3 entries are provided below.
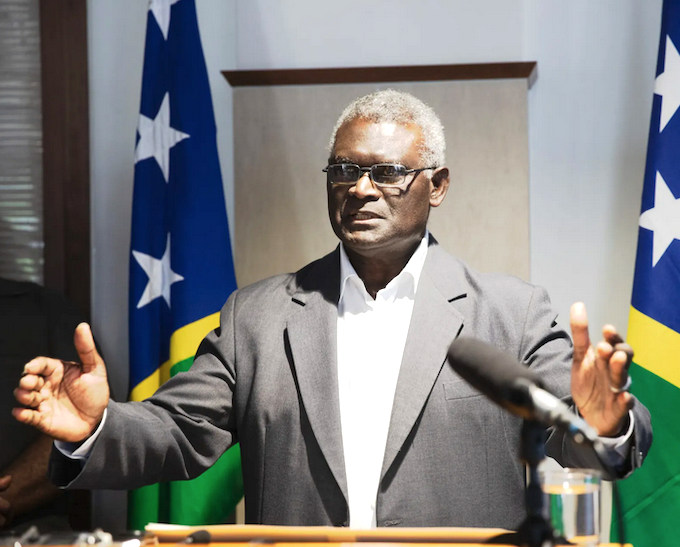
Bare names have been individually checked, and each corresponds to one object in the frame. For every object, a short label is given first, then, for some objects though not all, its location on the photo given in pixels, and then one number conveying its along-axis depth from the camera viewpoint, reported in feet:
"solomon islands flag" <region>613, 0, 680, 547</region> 8.36
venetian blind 10.72
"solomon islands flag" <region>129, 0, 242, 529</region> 9.54
